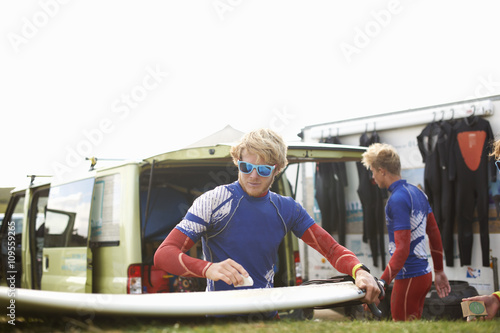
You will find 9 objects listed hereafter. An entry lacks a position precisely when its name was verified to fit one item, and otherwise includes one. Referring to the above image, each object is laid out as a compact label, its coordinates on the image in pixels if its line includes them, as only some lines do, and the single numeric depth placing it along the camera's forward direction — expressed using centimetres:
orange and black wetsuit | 682
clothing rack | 688
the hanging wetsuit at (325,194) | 821
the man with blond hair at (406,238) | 416
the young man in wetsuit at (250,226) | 267
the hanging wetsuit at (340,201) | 811
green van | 486
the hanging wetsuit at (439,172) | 719
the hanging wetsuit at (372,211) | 766
